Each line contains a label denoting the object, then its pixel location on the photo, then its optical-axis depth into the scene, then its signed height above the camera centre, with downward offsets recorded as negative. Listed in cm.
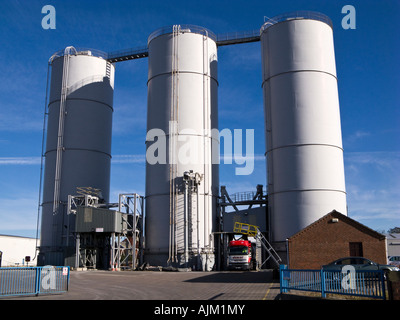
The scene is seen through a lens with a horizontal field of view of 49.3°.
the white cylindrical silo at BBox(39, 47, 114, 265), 4928 +1300
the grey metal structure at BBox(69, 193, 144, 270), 4372 +159
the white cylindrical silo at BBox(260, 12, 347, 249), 4091 +1166
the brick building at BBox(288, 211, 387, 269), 2750 +30
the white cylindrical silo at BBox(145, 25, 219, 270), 4438 +1011
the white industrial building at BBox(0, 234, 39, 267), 6322 -6
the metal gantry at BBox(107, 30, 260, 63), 5214 +2448
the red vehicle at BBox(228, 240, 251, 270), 3897 -72
